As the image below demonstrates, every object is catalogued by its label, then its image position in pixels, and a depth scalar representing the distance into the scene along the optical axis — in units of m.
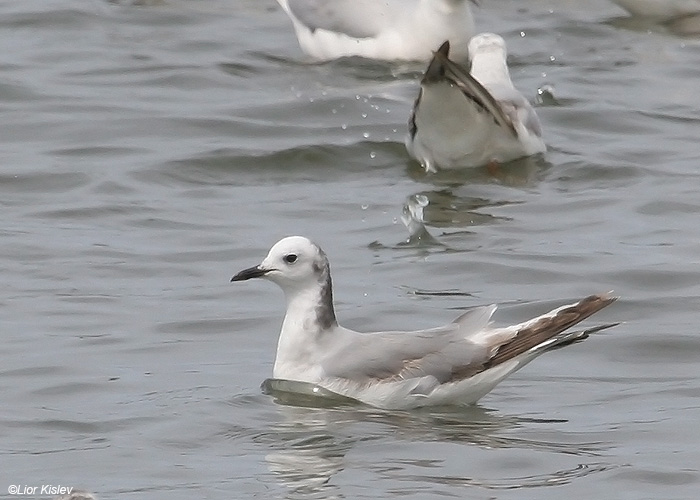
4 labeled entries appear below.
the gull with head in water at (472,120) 13.19
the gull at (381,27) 16.30
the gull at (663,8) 18.12
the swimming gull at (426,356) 8.97
